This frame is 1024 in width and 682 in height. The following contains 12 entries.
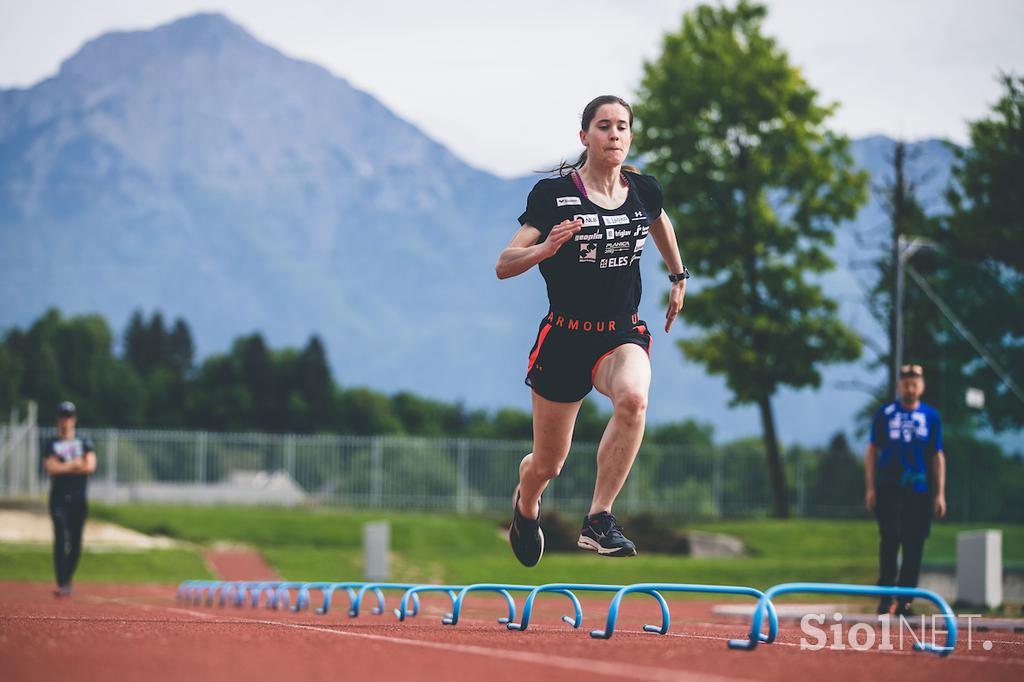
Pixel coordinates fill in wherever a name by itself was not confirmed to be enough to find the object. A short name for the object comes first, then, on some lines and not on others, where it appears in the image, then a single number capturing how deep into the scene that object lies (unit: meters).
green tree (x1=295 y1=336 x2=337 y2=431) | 102.62
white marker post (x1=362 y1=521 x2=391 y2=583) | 24.53
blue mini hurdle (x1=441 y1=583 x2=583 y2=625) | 9.04
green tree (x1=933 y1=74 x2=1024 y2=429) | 21.86
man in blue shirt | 13.49
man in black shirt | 16.66
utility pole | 24.45
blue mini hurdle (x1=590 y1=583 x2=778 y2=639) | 6.91
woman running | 7.61
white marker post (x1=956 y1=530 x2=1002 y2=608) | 16.91
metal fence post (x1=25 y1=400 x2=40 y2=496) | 36.28
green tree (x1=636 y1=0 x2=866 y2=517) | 35.66
